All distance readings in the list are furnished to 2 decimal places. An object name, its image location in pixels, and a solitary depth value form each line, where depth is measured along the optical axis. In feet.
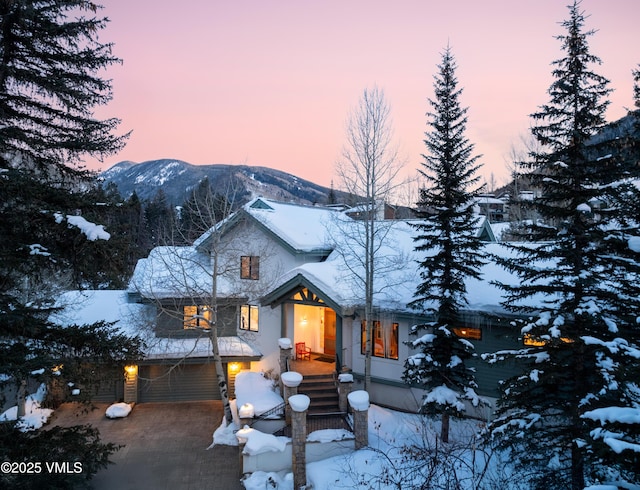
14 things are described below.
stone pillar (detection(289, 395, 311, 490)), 40.66
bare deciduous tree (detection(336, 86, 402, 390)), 47.88
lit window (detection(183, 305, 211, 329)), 68.36
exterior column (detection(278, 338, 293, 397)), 56.18
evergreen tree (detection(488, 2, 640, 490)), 27.86
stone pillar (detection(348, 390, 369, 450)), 42.86
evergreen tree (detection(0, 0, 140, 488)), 21.98
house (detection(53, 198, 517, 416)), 51.52
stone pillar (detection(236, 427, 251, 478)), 43.86
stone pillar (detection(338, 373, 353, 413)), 49.37
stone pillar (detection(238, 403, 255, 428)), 48.49
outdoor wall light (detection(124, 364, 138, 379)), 64.11
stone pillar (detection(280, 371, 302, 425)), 47.13
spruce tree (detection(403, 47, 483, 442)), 40.37
